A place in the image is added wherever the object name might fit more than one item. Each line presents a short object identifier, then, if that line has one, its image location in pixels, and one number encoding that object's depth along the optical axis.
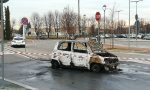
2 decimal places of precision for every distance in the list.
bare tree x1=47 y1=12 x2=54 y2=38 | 54.74
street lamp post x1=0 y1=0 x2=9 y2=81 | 5.96
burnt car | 8.75
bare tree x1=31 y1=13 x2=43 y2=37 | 57.39
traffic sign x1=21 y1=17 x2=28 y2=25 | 16.60
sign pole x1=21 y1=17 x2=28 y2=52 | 16.60
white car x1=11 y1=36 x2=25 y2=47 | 22.52
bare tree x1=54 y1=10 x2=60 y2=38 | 53.41
